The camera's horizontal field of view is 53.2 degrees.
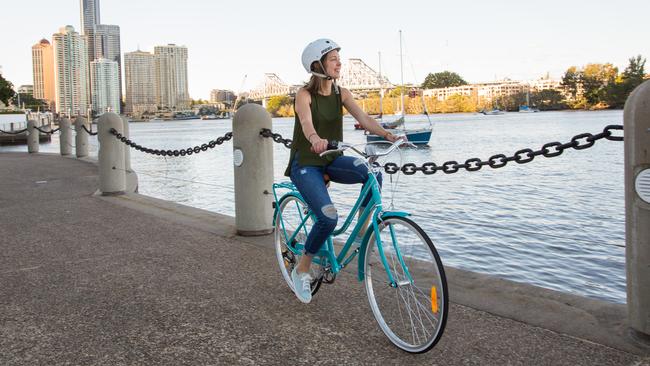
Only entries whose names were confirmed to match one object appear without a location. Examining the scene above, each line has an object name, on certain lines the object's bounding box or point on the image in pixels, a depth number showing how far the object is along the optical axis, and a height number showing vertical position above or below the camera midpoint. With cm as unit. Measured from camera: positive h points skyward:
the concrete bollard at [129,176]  1122 -65
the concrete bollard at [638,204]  319 -37
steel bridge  17841 +1626
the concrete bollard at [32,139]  2273 +19
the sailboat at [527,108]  18375 +672
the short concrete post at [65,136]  2038 +24
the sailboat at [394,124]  5275 +93
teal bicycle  299 -68
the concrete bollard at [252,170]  635 -31
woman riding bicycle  363 -1
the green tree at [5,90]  5050 +437
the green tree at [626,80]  14232 +1091
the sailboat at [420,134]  5068 +3
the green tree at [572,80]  16925 +1333
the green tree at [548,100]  17825 +867
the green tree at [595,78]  16438 +1321
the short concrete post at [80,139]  1834 +12
